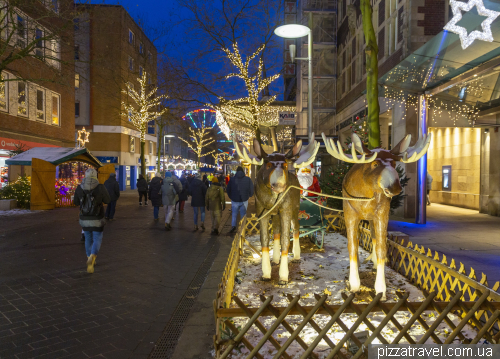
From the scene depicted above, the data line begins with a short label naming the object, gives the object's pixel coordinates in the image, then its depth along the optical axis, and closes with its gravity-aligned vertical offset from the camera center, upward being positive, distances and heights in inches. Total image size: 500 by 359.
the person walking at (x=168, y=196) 462.6 -30.6
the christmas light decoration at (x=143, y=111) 1046.4 +190.0
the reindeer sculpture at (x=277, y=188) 197.8 -7.7
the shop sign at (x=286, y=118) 434.2 +71.0
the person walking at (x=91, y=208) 268.7 -27.2
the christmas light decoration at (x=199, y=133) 1905.0 +236.4
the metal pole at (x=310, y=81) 453.3 +123.4
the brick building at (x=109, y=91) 1342.6 +325.0
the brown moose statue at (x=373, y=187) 172.1 -6.0
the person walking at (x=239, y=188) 421.7 -17.0
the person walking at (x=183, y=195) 623.5 -39.2
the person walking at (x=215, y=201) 429.7 -34.2
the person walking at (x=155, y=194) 542.6 -32.7
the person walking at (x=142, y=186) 753.9 -27.7
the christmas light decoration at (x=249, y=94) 647.1 +152.8
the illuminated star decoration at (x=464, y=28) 277.7 +127.9
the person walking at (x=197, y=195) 456.1 -28.0
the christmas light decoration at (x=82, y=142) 1192.6 +112.9
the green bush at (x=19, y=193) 663.8 -39.8
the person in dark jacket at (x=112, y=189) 494.3 -22.8
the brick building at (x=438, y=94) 343.6 +107.0
